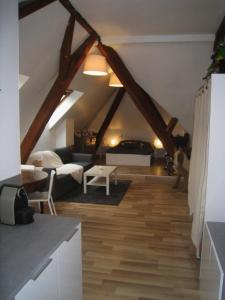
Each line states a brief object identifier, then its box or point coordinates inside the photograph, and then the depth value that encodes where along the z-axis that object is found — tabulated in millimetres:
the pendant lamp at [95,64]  4051
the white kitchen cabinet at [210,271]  1558
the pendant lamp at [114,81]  5816
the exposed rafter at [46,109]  4262
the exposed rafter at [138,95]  5062
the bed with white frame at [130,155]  8086
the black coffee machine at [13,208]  1695
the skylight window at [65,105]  6804
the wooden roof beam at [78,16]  3452
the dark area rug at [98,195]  4918
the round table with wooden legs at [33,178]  3377
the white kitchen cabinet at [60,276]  1248
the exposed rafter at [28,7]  2859
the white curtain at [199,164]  2558
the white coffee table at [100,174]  5297
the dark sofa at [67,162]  4937
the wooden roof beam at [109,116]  8773
